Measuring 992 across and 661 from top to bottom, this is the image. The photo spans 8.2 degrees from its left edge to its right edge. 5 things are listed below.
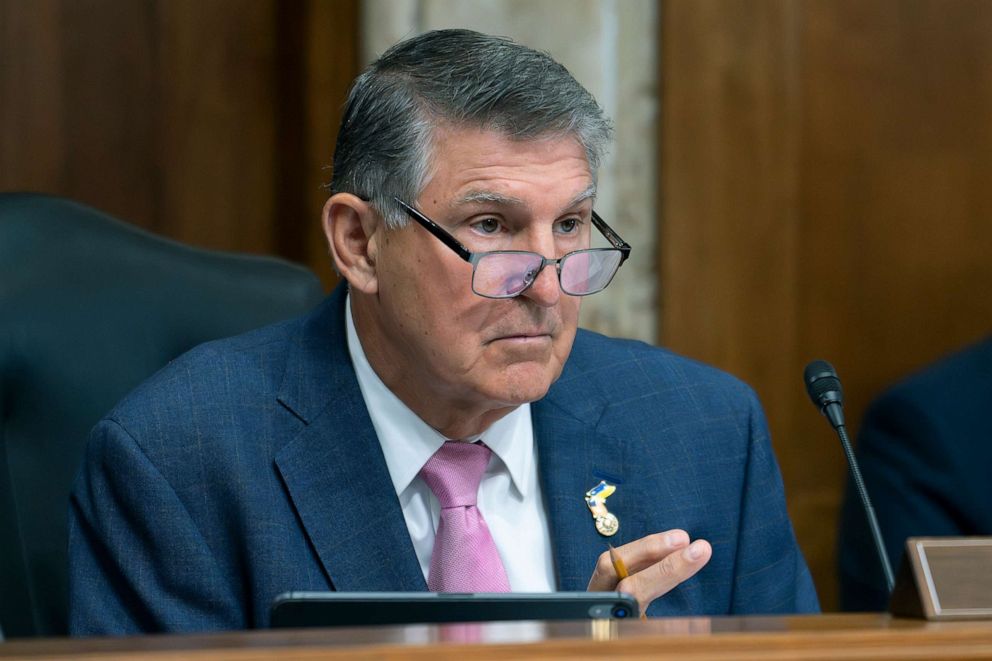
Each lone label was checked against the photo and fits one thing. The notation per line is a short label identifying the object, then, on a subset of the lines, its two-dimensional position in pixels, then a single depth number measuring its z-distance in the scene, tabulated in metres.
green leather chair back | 5.05
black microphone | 4.86
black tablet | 4.64
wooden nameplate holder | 4.58
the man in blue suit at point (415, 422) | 4.92
